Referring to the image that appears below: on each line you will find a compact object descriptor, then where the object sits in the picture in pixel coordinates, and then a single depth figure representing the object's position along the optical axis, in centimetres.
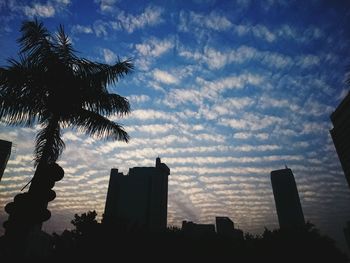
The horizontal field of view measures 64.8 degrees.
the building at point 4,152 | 14812
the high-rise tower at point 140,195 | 17312
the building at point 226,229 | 19075
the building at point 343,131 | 10588
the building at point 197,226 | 13806
